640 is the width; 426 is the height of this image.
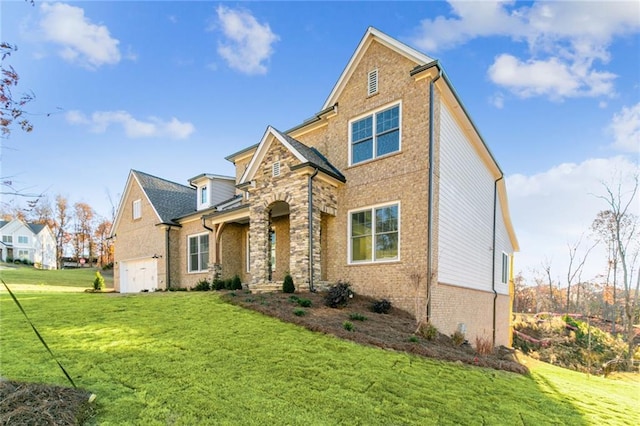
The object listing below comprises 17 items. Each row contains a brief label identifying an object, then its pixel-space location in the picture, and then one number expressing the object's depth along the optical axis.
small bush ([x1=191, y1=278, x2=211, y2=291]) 16.66
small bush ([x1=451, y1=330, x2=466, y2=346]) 9.68
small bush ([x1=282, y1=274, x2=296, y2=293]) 12.08
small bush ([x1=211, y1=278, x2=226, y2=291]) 16.16
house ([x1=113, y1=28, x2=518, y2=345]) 10.95
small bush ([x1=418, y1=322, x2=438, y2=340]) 8.94
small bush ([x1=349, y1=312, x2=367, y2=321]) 9.19
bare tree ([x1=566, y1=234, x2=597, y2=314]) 24.83
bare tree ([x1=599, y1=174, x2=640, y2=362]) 19.86
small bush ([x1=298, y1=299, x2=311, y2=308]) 10.09
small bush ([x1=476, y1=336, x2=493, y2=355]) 9.86
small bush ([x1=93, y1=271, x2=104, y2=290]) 22.94
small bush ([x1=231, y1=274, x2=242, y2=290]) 15.52
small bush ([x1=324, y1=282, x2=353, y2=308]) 10.47
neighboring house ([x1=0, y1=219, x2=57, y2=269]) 51.00
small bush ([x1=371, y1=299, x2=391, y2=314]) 10.57
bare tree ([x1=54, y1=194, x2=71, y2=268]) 50.94
